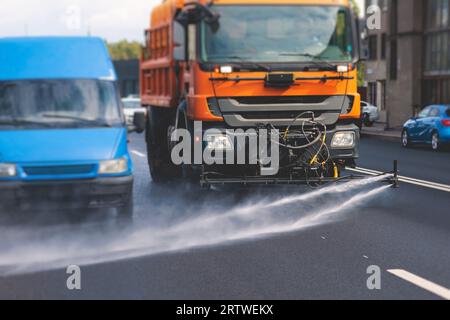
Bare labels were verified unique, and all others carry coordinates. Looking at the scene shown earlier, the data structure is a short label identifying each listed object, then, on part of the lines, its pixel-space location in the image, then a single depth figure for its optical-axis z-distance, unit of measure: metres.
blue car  27.25
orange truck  12.79
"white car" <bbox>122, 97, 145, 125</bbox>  43.66
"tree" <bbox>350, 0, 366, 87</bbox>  60.34
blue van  10.43
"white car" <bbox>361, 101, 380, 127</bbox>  42.34
